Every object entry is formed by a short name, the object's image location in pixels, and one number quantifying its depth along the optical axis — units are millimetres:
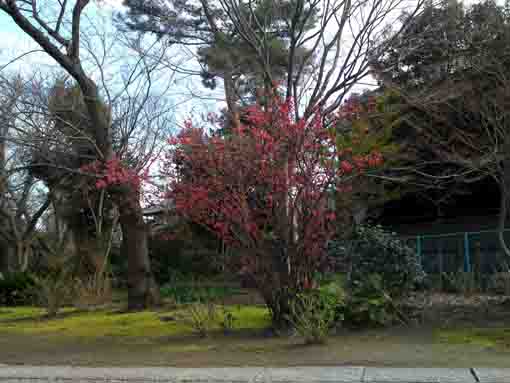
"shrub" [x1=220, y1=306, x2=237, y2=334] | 11641
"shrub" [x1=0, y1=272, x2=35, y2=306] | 21891
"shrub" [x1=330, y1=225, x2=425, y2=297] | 11773
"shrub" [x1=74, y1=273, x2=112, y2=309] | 17438
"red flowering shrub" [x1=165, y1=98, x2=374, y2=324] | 10312
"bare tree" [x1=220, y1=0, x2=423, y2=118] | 13328
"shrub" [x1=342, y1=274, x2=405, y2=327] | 10997
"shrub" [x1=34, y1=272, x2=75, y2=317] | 16266
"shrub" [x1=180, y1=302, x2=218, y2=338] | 11219
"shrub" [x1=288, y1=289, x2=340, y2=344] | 9765
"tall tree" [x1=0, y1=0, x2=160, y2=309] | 15391
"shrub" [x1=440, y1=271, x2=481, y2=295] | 15712
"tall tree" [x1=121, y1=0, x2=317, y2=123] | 14578
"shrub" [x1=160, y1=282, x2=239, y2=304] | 16469
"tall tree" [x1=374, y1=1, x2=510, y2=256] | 13328
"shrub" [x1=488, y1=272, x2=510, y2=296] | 13820
